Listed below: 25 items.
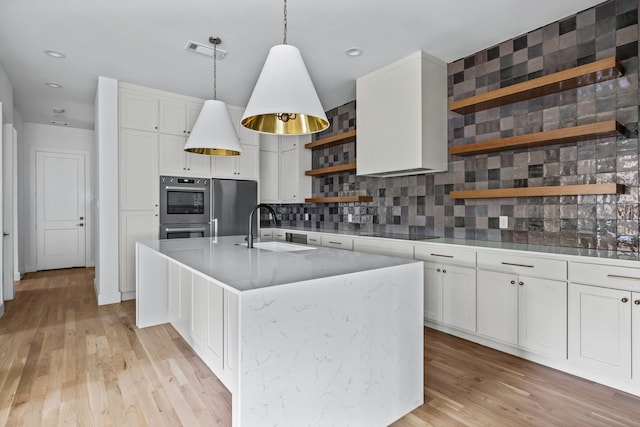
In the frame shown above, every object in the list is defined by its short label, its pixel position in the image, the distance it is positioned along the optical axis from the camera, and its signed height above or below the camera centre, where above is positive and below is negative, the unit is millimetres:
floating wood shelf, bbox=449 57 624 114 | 2425 +941
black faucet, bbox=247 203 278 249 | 2543 -190
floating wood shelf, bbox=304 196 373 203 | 4500 +140
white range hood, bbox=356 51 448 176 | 3385 +938
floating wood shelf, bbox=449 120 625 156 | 2396 +534
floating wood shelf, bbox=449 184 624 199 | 2424 +139
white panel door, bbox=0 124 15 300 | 3990 -7
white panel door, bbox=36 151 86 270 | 6293 +4
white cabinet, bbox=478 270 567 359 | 2367 -733
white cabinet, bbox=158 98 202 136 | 4480 +1225
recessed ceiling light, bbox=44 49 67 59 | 3396 +1523
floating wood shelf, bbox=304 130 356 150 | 4488 +931
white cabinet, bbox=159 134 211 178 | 4488 +654
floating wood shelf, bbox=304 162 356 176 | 4481 +544
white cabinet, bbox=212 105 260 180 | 4965 +704
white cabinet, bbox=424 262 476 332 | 2881 -730
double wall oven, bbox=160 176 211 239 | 4512 +39
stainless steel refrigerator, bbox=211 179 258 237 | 4879 +81
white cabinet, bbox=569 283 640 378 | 2086 -733
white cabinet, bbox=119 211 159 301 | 4230 -362
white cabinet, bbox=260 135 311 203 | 5535 +653
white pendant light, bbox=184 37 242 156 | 2846 +645
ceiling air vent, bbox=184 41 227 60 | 3248 +1509
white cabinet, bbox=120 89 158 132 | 4203 +1210
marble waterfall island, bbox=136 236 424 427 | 1350 -559
